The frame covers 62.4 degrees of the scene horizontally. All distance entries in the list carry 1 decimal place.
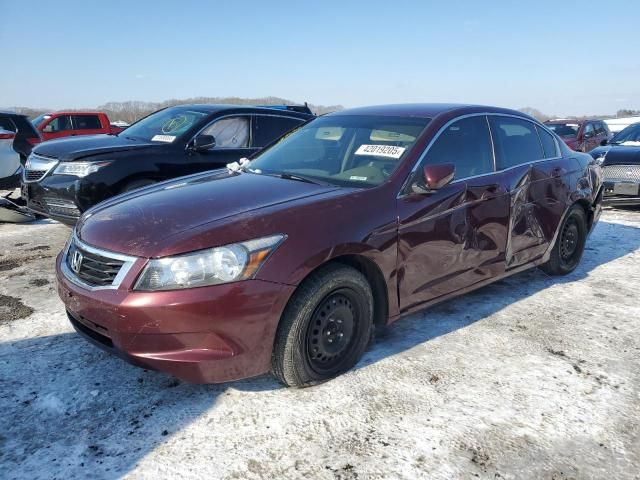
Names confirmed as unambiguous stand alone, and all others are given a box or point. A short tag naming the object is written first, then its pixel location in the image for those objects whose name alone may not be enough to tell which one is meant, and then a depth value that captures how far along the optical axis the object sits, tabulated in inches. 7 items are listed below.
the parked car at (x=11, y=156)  302.8
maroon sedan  99.4
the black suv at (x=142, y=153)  211.5
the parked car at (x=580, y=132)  557.0
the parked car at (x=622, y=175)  317.1
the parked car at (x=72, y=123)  677.3
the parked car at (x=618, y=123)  945.6
